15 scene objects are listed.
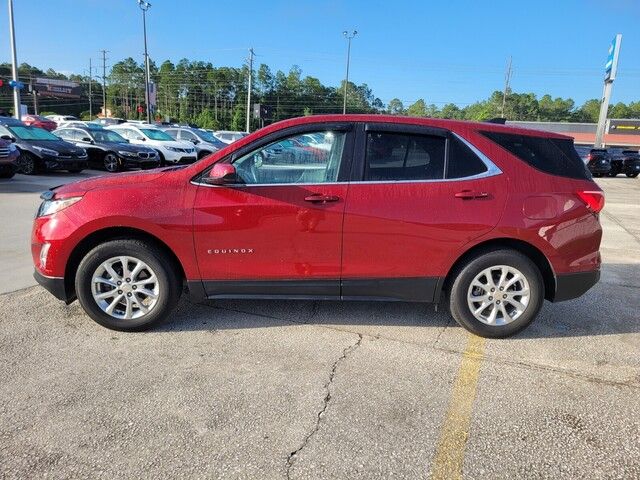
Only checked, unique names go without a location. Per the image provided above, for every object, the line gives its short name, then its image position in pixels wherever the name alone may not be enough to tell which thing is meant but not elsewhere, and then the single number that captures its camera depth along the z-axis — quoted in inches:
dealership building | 3043.8
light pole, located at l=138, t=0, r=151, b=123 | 1446.9
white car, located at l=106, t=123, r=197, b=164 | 757.3
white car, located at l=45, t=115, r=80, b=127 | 1972.2
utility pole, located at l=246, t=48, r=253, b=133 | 2262.6
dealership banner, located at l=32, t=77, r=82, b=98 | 3789.4
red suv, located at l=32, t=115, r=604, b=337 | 145.3
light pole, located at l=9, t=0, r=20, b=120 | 1011.3
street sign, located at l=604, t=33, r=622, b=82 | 1163.9
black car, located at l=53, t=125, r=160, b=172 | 651.5
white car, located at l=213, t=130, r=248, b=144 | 1181.2
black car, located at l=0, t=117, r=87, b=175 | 546.6
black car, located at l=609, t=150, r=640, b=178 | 1012.5
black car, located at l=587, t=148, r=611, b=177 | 959.6
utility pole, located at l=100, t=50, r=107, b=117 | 3832.7
